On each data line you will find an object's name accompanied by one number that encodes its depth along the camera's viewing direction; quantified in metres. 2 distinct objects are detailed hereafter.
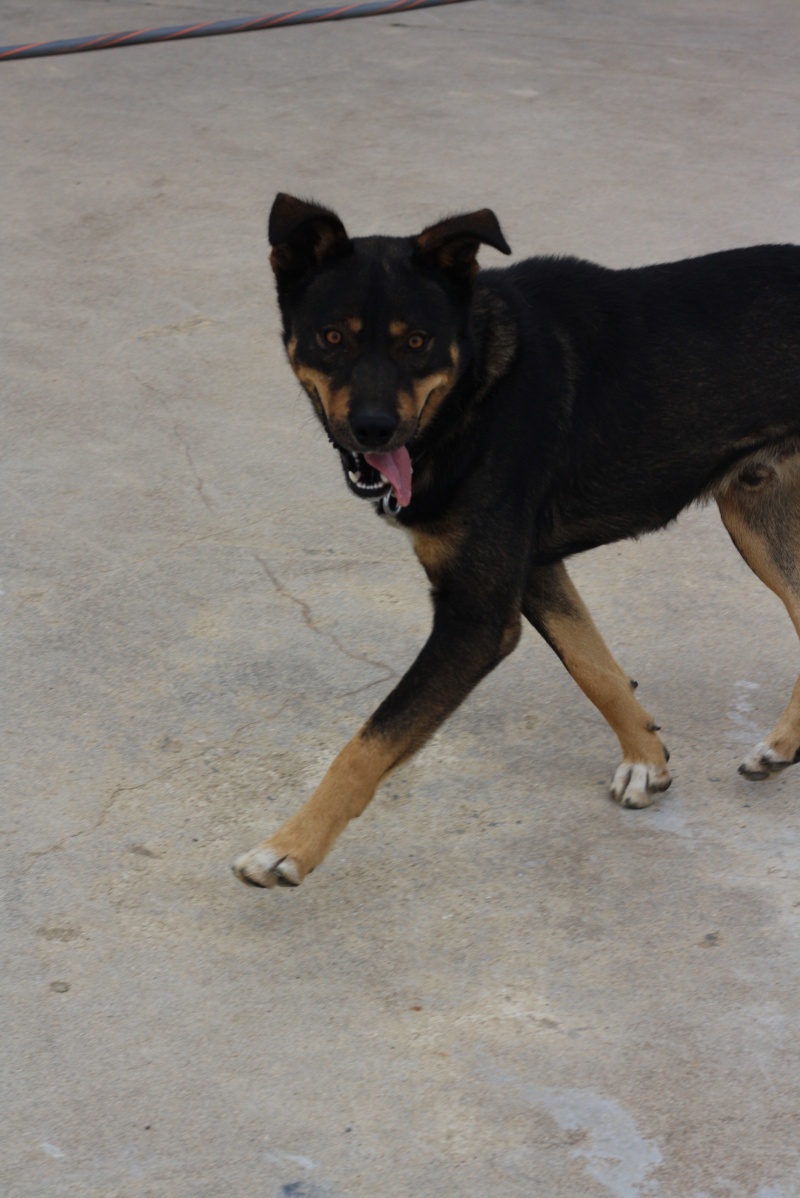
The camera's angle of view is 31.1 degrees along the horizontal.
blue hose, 9.30
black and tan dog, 3.20
